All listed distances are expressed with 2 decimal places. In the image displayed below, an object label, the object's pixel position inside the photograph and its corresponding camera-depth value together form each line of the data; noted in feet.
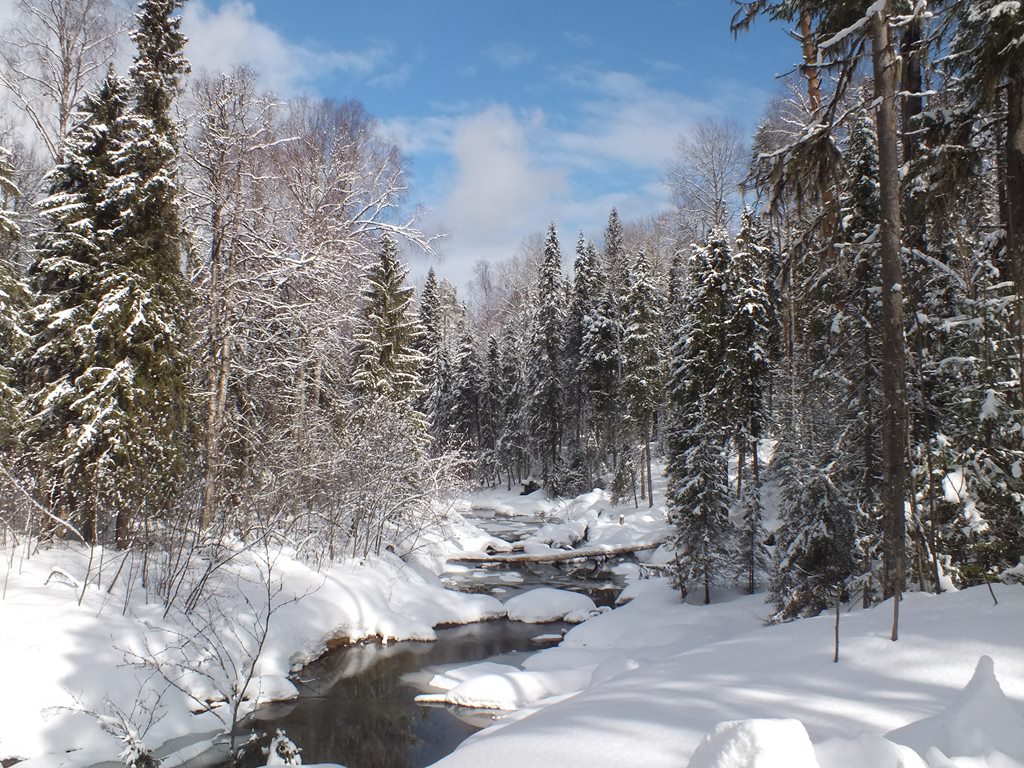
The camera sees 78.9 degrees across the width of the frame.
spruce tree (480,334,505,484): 148.46
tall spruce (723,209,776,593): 72.02
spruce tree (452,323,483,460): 147.13
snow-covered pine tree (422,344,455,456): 147.13
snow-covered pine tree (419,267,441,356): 127.54
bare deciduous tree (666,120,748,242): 93.81
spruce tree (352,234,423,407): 76.48
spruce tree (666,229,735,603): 46.21
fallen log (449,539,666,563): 68.95
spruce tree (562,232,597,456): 122.52
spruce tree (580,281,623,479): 114.32
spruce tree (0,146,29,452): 37.19
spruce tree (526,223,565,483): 124.16
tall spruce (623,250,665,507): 99.91
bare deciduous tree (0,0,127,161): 50.14
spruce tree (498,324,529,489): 145.69
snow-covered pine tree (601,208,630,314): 135.95
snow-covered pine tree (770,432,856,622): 35.22
